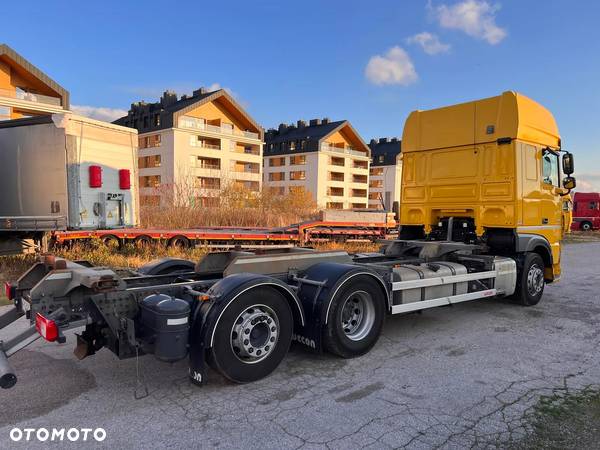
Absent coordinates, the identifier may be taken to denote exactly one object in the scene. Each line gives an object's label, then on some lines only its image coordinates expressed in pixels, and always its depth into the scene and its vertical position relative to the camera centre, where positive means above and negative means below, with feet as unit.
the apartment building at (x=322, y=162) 219.00 +22.72
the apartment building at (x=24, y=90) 104.53 +29.34
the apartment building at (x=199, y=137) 163.63 +26.38
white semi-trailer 26.63 +1.79
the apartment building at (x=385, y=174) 262.67 +19.74
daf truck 12.60 -2.69
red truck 120.26 -1.02
